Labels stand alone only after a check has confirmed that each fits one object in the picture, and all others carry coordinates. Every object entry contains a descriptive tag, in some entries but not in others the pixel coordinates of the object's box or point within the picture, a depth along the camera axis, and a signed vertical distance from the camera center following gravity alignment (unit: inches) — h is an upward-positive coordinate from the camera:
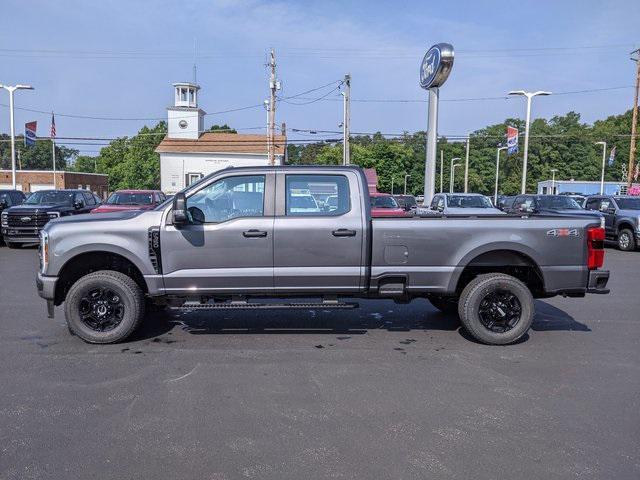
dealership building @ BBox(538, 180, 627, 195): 2749.0 +49.5
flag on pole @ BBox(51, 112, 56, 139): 1612.9 +175.6
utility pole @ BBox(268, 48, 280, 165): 1396.7 +237.6
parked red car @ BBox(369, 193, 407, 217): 761.6 -14.3
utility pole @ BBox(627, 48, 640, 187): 1353.3 +232.2
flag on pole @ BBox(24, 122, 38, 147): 1205.1 +117.2
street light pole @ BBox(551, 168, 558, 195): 2551.7 +41.4
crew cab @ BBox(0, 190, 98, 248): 633.0 -41.6
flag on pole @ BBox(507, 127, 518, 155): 1322.6 +136.2
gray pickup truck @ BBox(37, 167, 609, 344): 235.6 -28.5
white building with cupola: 1961.1 +155.4
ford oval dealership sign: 903.1 +222.4
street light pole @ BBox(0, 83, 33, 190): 1123.9 +151.1
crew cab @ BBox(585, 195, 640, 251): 665.0 -25.4
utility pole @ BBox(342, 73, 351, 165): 1428.0 +239.7
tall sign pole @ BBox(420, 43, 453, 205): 910.4 +191.8
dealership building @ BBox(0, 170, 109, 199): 2359.7 +25.2
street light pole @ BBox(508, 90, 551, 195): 1145.2 +200.8
